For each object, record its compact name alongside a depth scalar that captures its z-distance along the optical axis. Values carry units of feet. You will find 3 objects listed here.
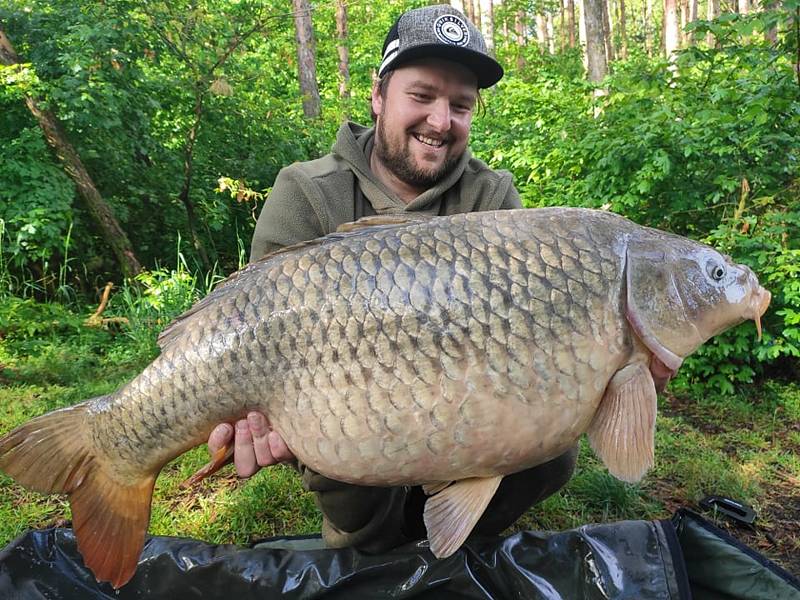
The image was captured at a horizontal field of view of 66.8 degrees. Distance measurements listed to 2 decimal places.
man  4.79
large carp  3.24
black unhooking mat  4.13
